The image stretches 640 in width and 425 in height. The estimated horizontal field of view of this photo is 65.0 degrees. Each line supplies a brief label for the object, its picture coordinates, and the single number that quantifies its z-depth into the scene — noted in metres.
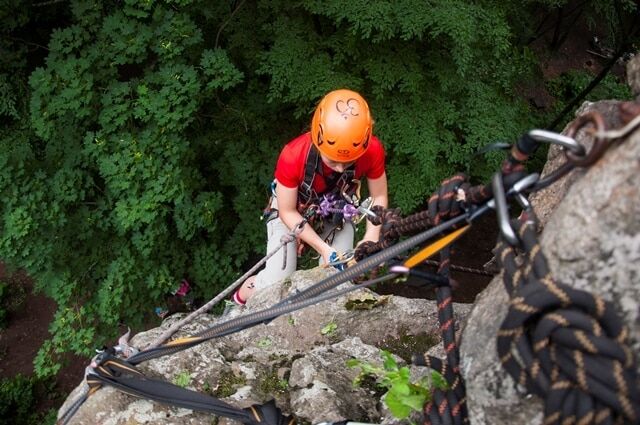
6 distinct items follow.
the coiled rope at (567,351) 1.04
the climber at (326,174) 3.07
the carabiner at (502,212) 1.31
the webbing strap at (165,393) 1.86
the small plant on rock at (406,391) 1.58
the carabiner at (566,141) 1.20
